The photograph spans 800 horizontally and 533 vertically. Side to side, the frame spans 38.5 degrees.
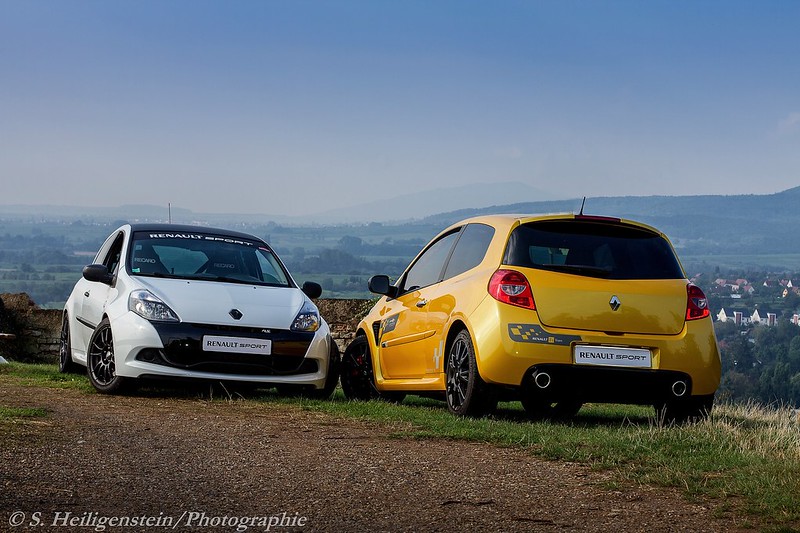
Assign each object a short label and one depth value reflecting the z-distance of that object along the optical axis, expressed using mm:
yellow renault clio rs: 8727
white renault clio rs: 10570
